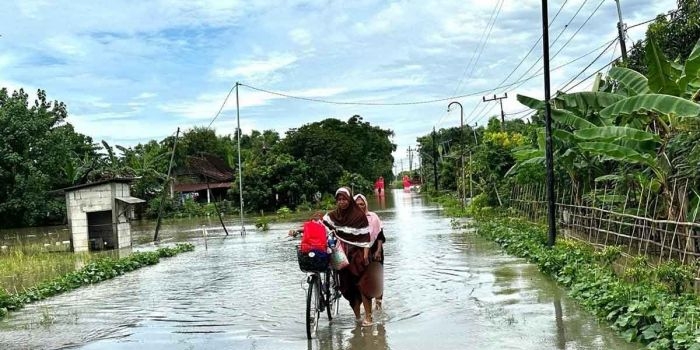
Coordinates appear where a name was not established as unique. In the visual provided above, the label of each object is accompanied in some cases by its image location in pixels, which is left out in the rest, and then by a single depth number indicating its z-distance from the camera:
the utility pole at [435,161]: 67.21
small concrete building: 24.69
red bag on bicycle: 7.89
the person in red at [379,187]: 81.26
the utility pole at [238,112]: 30.60
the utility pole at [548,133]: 14.88
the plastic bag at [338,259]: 8.35
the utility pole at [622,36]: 20.52
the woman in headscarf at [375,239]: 8.80
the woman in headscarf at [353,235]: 8.46
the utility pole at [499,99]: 55.59
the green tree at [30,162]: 48.78
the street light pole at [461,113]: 43.44
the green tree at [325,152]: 58.59
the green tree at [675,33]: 14.76
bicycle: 7.87
